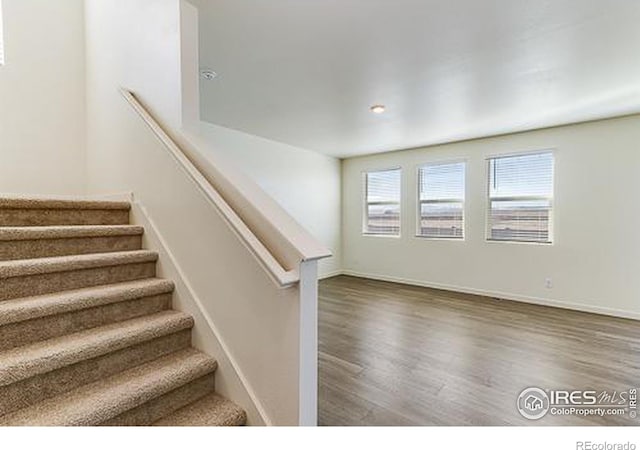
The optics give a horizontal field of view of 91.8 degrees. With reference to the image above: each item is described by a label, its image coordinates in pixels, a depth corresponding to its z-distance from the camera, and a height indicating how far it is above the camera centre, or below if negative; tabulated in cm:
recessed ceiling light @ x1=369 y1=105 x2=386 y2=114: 345 +124
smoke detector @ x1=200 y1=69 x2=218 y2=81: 263 +124
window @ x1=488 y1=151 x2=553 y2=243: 428 +30
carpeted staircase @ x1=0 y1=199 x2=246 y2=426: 114 -52
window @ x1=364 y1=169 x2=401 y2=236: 584 +30
